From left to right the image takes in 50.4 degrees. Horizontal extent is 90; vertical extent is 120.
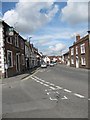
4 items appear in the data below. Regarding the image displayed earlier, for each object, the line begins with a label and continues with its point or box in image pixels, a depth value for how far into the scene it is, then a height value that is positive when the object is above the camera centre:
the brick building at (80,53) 20.72 +1.62
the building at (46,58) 66.45 +1.47
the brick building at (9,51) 10.72 +1.17
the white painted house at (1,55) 10.68 +0.60
